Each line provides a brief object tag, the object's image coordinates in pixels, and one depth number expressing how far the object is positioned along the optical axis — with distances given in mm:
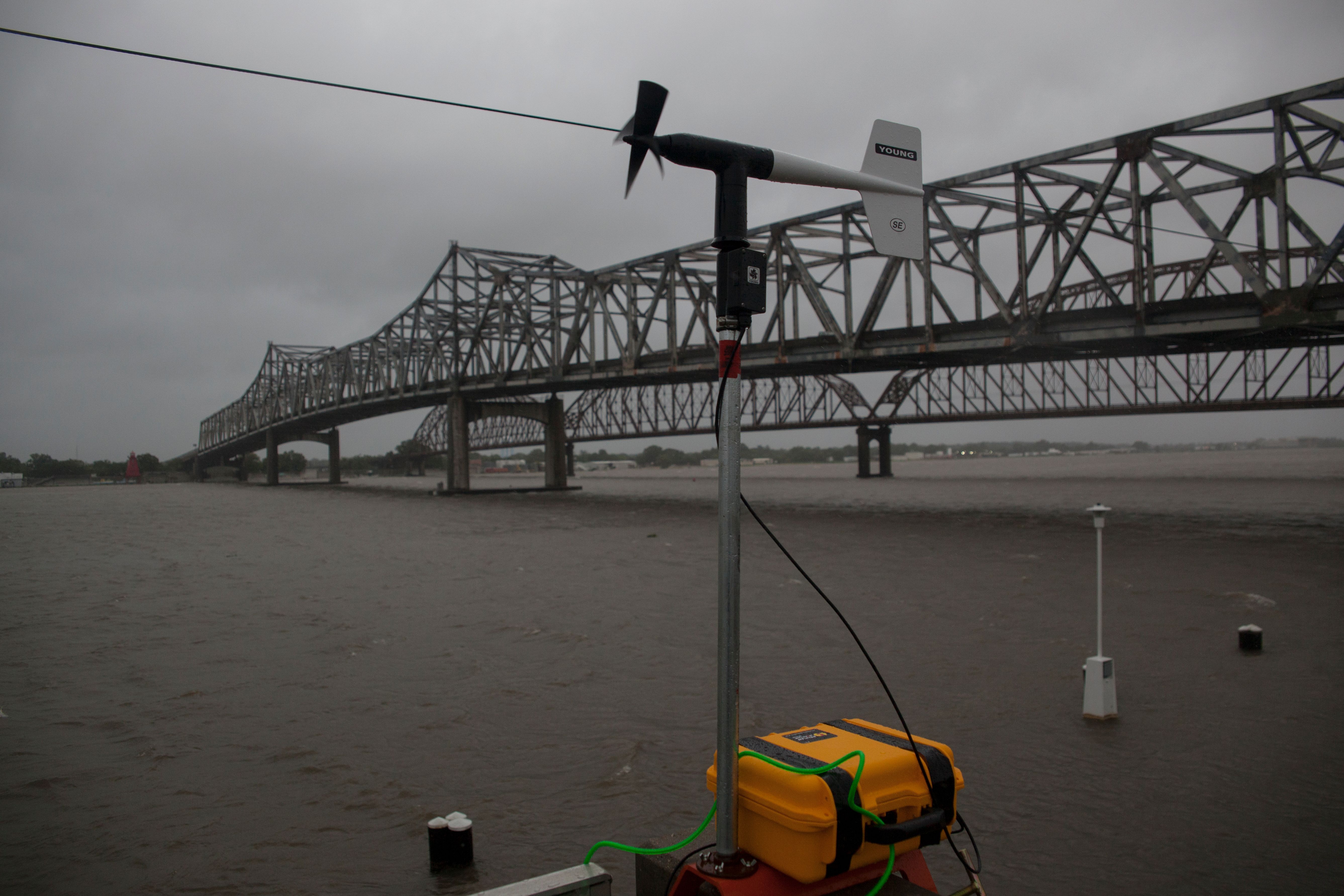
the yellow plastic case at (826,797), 3244
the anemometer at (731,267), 3482
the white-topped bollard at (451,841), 4816
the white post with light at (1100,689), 7238
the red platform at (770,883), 3344
